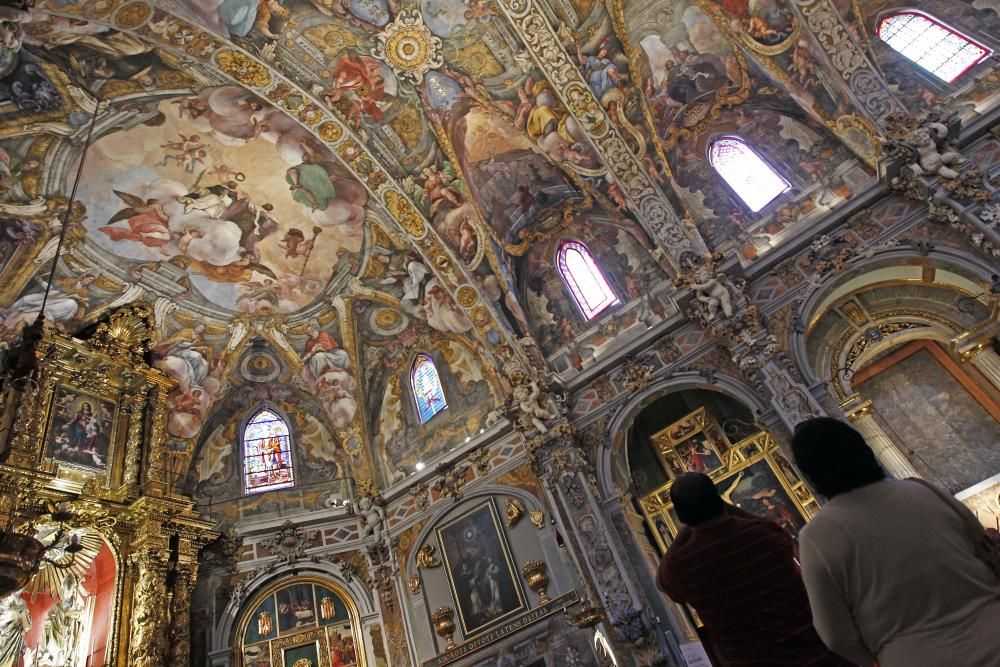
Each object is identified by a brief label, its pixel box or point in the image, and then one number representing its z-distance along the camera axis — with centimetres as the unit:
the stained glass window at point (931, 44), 1056
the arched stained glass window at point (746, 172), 1234
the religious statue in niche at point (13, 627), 1132
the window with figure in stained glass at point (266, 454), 1609
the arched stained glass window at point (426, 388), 1619
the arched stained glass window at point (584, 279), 1395
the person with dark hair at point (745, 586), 269
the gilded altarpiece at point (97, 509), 1194
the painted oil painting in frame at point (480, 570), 1277
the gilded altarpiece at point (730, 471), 1143
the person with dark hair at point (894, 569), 198
